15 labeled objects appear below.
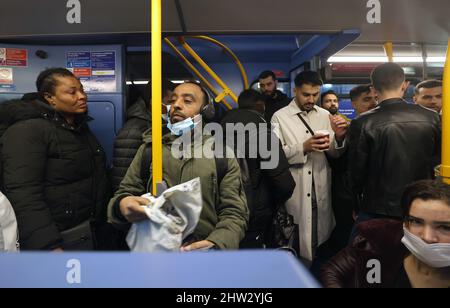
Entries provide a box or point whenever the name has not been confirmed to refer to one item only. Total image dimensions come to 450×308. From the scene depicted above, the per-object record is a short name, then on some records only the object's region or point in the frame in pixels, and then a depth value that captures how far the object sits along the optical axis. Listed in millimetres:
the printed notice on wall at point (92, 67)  2500
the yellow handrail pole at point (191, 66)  2577
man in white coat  2244
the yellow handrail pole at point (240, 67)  2985
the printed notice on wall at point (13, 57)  2409
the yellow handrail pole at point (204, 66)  2414
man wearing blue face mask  1438
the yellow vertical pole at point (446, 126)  1094
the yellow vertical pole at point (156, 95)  880
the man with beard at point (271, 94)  3125
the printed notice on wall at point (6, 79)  2466
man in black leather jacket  1861
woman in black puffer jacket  1555
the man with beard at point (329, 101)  3243
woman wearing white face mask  1251
